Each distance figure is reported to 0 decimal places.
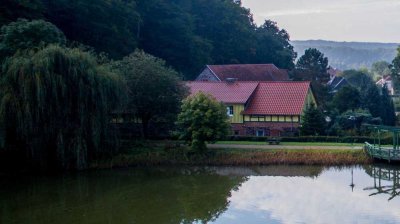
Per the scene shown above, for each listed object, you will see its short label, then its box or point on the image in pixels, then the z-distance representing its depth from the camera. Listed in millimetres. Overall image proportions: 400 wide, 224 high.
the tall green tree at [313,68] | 60781
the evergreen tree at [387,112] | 49250
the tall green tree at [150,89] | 35656
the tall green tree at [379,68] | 160000
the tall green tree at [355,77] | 90925
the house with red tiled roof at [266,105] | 40625
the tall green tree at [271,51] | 79688
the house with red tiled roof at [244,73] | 59500
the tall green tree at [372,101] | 49375
